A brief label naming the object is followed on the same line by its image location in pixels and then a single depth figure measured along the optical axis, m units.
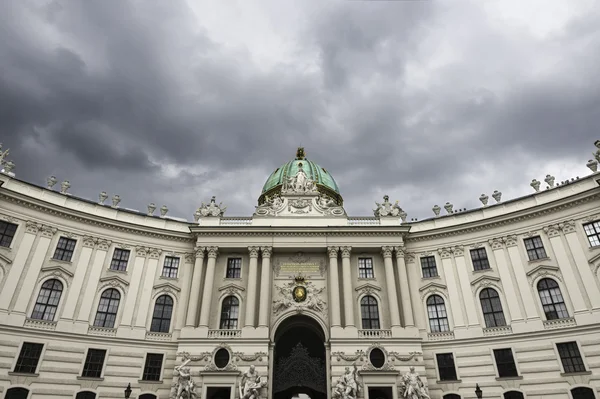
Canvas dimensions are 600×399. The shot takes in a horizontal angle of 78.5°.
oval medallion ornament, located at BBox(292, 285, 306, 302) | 32.91
